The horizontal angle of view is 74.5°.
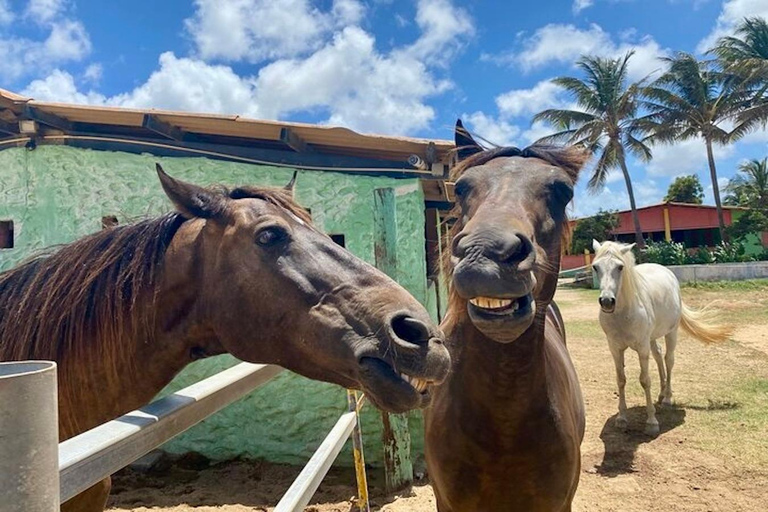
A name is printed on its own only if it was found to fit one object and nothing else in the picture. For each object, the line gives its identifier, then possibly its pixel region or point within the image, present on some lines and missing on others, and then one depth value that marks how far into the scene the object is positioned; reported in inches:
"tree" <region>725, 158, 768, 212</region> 1113.4
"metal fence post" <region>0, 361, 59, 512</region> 22.0
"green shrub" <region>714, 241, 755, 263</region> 872.3
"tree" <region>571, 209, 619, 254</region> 1128.8
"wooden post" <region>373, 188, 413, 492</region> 174.9
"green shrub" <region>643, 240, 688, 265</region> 900.0
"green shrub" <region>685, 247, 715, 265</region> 884.0
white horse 234.5
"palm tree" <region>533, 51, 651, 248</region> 1081.4
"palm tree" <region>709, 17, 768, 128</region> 906.7
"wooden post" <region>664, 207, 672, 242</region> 1228.7
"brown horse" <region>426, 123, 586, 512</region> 85.0
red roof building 1208.8
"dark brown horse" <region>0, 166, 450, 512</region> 58.2
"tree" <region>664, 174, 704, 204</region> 1386.6
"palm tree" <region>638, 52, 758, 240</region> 982.4
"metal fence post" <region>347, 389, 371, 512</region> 131.9
